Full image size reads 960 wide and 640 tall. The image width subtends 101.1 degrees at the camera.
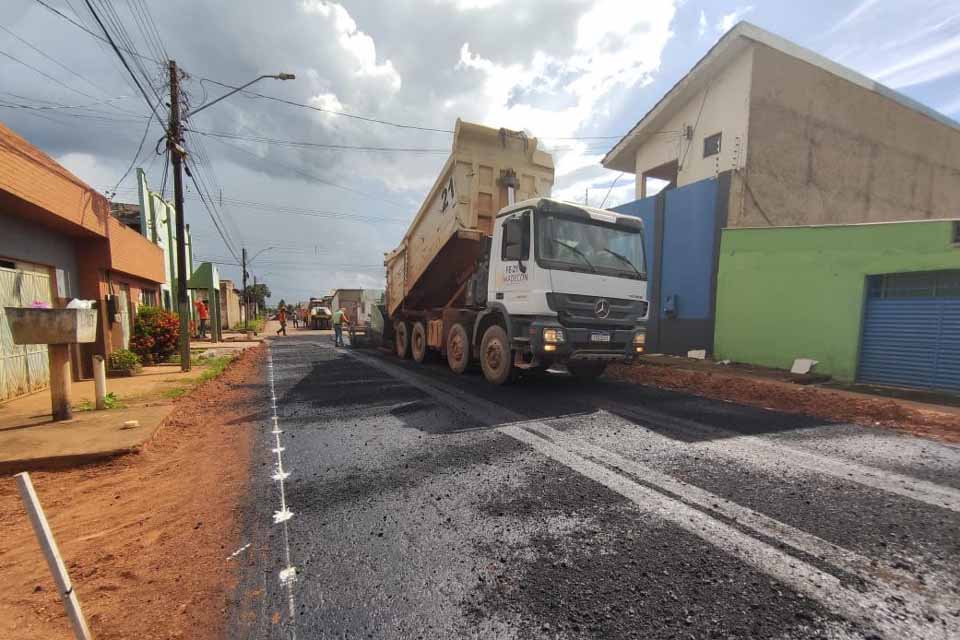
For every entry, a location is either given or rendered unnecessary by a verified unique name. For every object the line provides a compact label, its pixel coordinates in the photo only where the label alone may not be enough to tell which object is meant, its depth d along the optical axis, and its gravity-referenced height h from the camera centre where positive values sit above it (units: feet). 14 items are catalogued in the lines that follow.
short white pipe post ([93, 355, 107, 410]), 17.10 -3.97
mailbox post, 14.34 -1.58
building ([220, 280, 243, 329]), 103.57 -2.66
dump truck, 19.30 +1.93
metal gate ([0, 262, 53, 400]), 19.42 -3.00
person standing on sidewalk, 60.29 -2.70
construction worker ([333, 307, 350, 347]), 50.85 -3.45
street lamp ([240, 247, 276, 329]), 102.47 +8.60
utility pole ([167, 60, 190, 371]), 29.27 +9.34
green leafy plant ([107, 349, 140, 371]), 26.99 -4.65
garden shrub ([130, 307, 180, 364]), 32.42 -3.51
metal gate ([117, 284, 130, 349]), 30.42 -1.54
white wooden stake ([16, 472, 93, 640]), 4.50 -2.93
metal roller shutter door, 22.41 -1.31
